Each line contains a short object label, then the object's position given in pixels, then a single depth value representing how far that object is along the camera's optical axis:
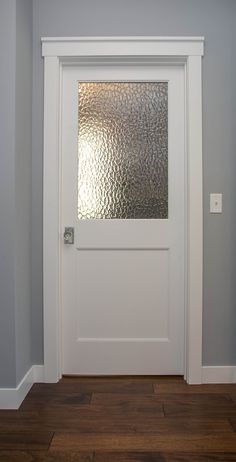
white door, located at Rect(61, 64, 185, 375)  2.26
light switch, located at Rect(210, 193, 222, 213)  2.19
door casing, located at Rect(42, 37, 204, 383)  2.15
